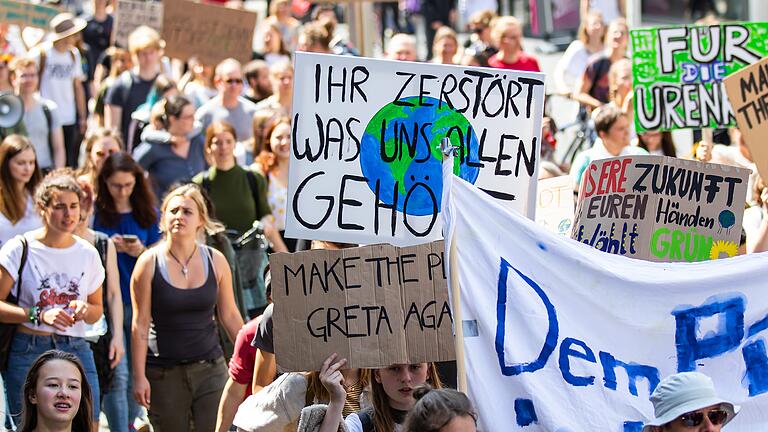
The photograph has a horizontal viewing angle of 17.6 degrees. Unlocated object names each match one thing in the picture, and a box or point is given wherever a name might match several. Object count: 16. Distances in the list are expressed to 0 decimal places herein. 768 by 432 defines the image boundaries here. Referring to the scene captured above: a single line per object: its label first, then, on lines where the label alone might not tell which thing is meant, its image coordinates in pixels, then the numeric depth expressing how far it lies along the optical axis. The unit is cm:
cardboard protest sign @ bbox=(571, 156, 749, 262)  1056
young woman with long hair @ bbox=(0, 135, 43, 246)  1307
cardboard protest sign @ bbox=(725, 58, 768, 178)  1181
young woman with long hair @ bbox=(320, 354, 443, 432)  809
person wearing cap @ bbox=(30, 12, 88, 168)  2110
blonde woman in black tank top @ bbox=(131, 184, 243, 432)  1146
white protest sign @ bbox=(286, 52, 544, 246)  949
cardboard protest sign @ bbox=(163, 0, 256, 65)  2101
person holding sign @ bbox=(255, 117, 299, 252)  1531
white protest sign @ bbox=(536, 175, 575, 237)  1188
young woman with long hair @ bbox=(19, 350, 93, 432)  854
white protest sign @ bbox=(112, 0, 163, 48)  2308
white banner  859
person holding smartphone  1334
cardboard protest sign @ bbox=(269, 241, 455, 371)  846
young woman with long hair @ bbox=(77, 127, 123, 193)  1469
